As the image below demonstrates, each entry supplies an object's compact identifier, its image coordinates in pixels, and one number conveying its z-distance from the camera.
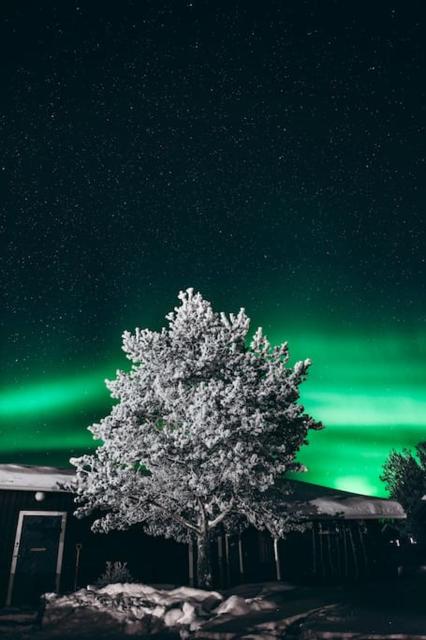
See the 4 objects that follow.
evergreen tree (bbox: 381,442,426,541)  42.84
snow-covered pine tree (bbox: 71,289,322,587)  12.96
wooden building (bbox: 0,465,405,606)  14.94
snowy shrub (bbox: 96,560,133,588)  15.22
